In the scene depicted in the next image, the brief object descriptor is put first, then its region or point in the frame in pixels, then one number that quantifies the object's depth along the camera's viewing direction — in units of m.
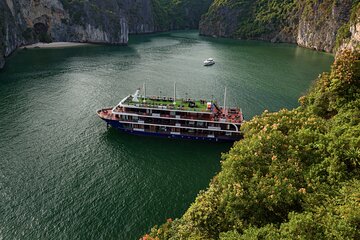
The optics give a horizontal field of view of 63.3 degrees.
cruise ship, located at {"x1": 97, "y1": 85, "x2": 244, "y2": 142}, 58.78
